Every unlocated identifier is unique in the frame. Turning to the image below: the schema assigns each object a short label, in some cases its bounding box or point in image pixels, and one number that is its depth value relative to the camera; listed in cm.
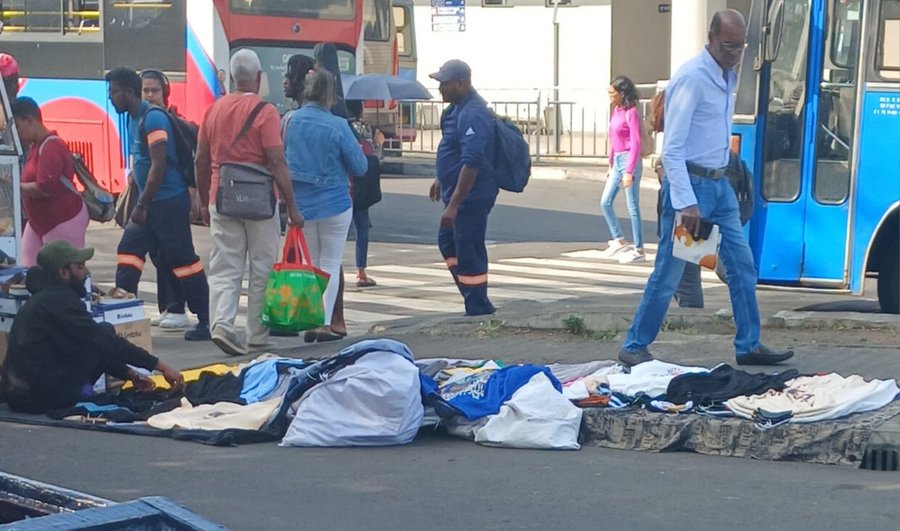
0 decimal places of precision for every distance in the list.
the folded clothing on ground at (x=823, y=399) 676
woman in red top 938
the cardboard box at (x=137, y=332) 878
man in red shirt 958
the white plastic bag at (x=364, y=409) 706
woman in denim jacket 984
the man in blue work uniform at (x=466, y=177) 1022
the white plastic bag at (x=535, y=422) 700
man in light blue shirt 792
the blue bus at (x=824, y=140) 1071
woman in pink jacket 1514
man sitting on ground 759
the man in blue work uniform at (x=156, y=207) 1023
